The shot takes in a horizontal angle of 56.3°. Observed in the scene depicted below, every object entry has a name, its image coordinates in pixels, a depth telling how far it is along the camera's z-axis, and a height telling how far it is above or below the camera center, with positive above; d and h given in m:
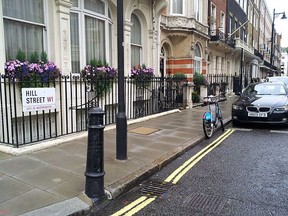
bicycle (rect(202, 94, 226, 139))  7.46 -0.95
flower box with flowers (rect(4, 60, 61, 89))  6.30 +0.44
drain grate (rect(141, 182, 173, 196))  4.03 -1.57
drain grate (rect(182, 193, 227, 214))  3.56 -1.59
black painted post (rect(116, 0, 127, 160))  4.85 -0.30
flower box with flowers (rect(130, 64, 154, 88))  10.15 +0.58
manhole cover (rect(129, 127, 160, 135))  7.74 -1.25
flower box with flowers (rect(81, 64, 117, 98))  8.35 +0.35
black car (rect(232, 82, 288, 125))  8.52 -0.63
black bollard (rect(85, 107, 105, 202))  3.65 -0.99
